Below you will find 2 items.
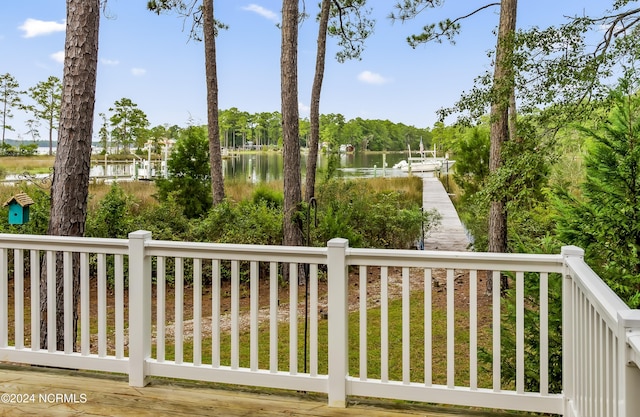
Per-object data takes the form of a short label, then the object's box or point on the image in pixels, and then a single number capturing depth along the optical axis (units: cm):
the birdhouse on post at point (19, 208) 544
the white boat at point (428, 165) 2206
